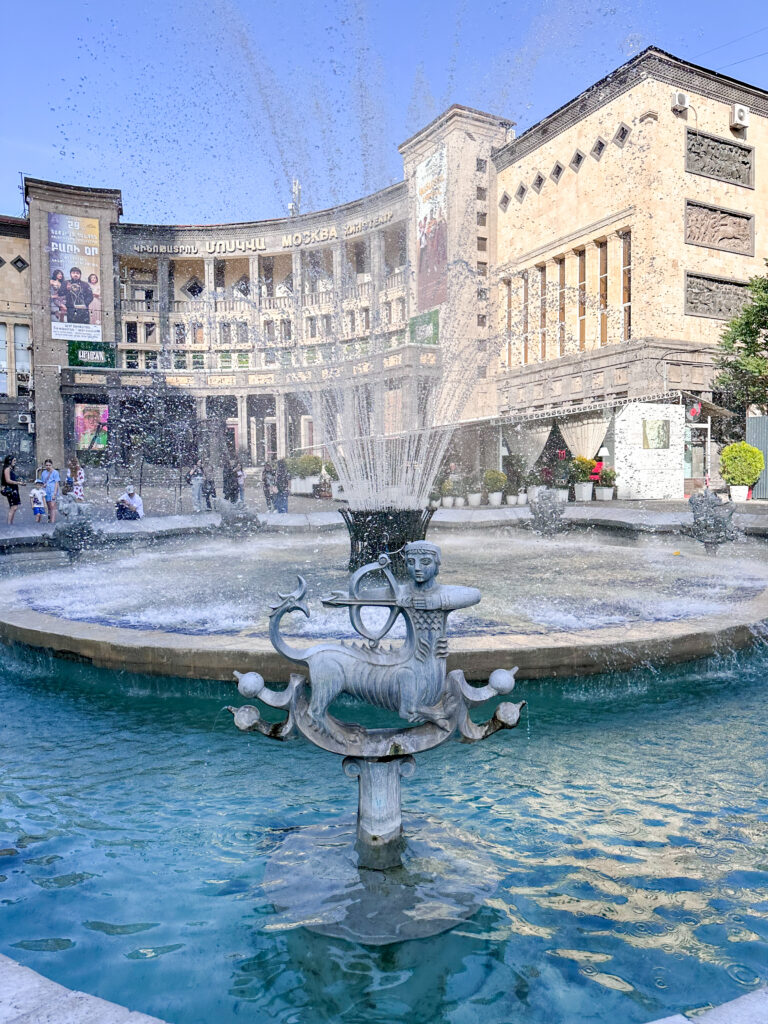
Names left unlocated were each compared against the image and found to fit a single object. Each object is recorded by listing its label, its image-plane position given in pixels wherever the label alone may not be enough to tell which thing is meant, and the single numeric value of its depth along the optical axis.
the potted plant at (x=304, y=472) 28.62
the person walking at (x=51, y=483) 16.95
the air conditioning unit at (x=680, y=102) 25.45
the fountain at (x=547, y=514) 12.42
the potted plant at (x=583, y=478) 23.56
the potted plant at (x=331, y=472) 26.29
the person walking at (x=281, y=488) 19.12
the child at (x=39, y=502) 17.05
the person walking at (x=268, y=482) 21.81
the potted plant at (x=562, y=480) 23.58
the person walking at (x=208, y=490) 23.24
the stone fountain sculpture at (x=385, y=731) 2.35
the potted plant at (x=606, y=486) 23.62
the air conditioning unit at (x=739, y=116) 27.03
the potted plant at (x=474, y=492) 23.84
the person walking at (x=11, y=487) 16.23
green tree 23.09
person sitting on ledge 13.05
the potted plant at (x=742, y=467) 20.39
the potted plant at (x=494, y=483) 23.95
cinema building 25.70
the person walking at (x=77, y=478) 20.52
